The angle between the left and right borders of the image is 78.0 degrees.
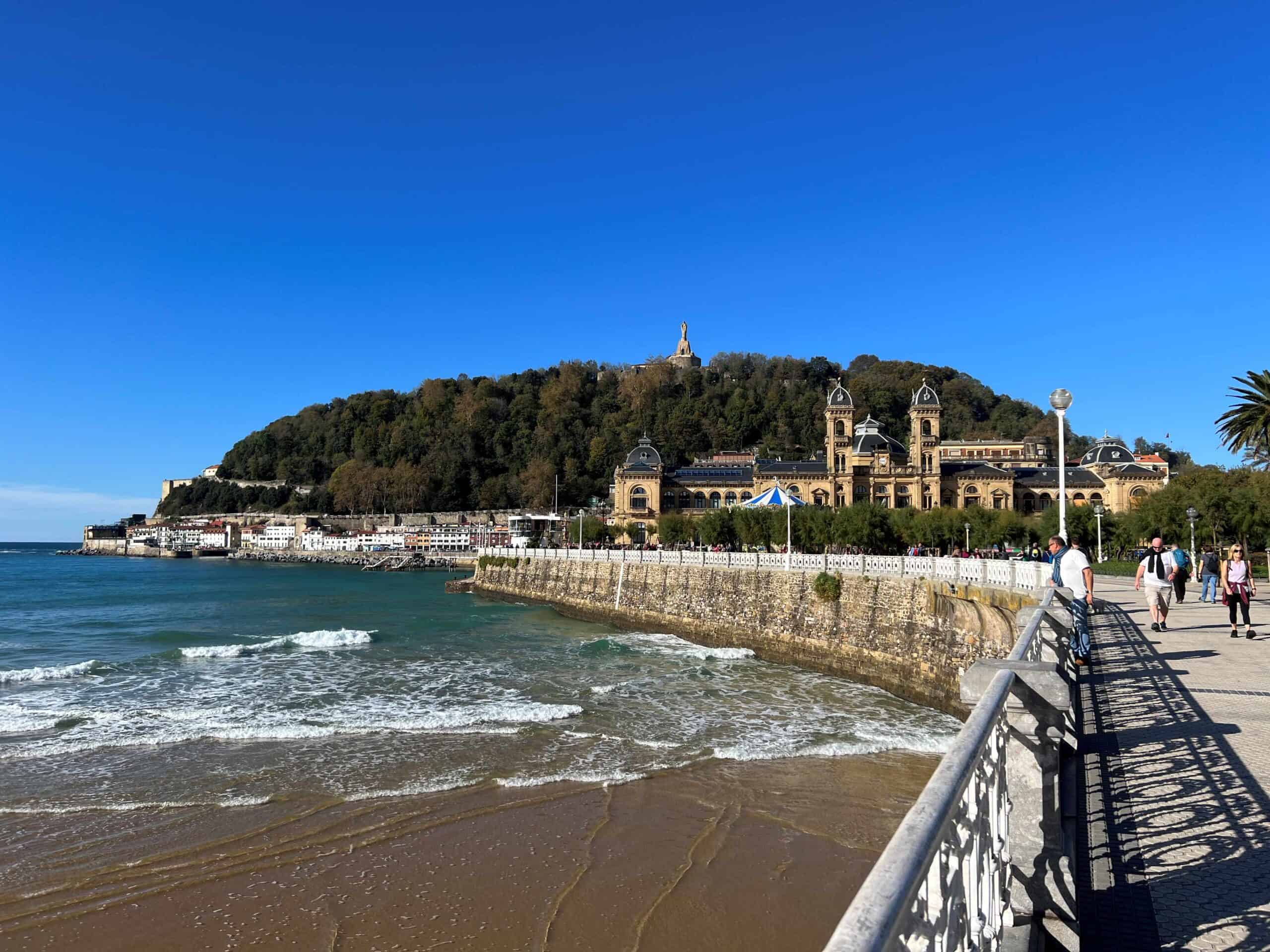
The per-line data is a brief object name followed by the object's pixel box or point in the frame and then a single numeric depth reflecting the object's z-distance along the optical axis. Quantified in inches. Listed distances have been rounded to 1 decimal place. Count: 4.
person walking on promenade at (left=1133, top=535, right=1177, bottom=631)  488.4
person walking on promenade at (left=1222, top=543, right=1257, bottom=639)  441.4
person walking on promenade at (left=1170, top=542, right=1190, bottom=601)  644.7
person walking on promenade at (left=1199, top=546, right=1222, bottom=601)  730.8
